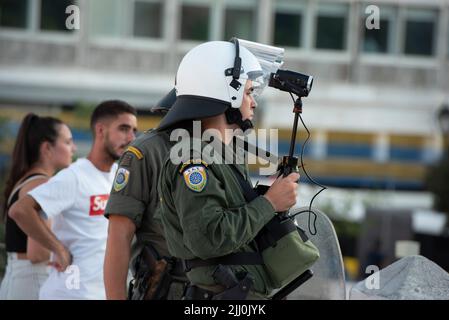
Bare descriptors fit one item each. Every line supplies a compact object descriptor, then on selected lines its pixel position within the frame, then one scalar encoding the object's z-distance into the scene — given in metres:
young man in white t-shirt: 9.14
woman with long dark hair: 9.87
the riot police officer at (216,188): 5.79
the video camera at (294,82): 6.34
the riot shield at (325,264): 7.21
